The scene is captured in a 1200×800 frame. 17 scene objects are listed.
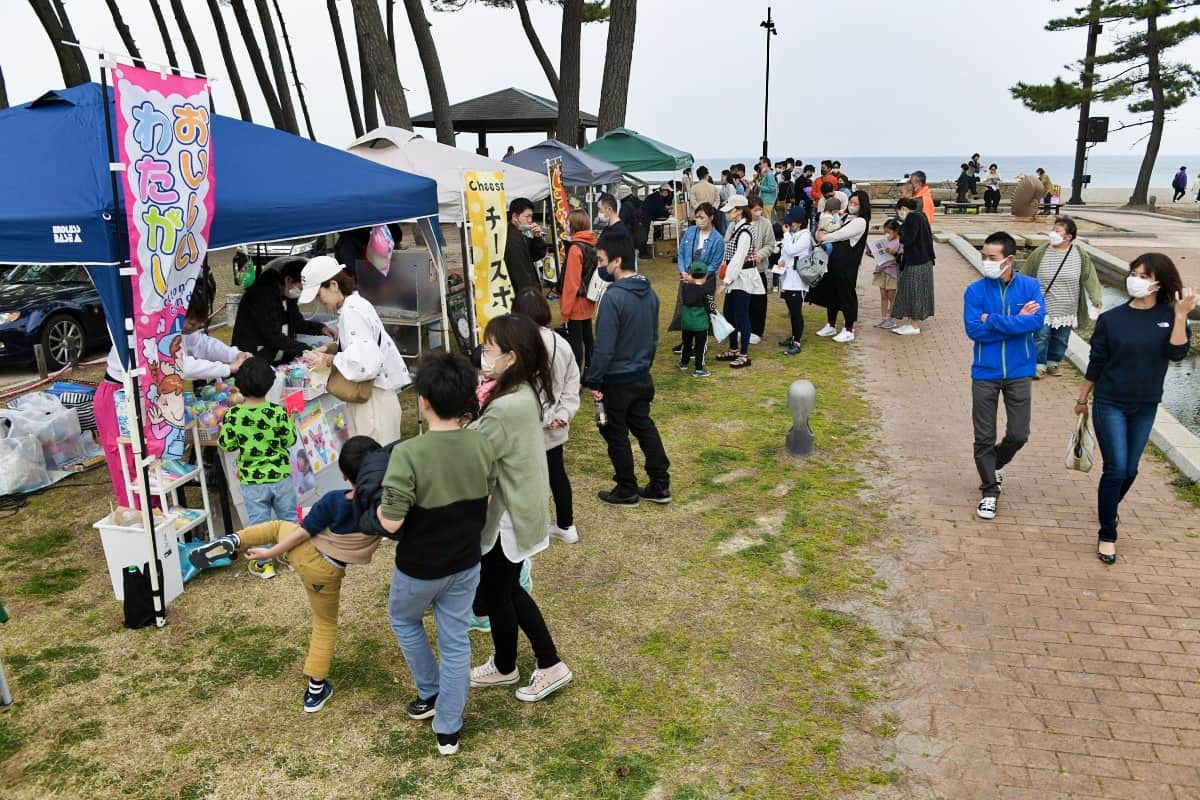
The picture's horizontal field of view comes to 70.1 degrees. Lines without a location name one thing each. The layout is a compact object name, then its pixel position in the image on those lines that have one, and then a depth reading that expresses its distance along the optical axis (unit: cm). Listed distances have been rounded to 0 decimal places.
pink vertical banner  420
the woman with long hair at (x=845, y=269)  1050
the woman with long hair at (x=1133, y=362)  496
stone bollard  716
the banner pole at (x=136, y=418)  419
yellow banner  766
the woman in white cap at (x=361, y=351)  550
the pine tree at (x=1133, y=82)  3180
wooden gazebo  2317
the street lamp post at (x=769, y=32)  3812
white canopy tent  969
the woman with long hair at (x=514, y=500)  357
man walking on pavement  551
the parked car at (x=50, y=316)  1027
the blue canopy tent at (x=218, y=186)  439
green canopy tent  1822
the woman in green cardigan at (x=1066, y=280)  861
